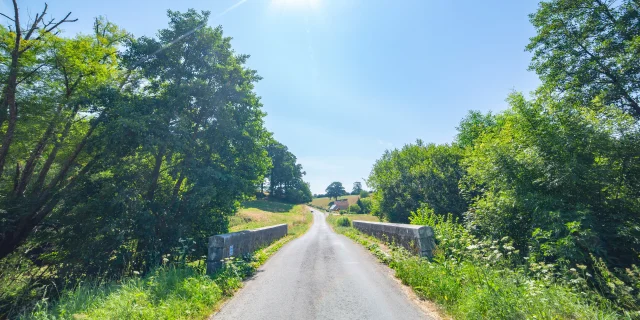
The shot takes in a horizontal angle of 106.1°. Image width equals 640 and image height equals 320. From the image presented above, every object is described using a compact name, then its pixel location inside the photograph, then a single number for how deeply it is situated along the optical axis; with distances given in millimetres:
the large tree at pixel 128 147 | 9109
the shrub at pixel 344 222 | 31619
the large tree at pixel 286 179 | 71750
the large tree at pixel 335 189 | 122162
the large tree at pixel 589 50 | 11305
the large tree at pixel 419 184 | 16859
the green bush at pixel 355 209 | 64938
